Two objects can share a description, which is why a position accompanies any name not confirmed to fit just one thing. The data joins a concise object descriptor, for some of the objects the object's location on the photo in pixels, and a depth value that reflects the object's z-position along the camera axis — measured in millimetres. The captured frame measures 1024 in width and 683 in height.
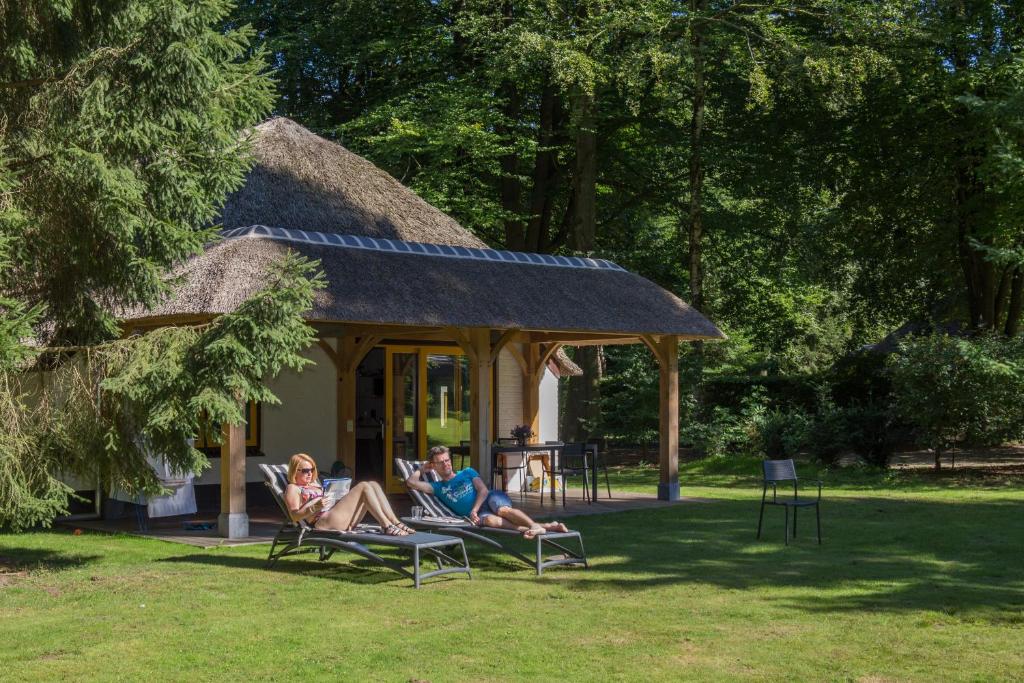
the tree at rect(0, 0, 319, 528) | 9359
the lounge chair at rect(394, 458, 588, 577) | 9820
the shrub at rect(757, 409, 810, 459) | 21984
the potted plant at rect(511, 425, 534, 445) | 16141
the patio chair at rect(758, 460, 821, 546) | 11438
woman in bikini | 9609
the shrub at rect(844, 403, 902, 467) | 20828
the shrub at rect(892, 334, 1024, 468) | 18719
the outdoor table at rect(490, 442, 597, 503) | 14562
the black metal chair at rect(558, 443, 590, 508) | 15200
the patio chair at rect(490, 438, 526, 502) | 14547
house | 12734
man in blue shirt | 10188
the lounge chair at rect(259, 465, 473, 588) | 9156
